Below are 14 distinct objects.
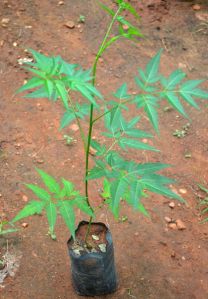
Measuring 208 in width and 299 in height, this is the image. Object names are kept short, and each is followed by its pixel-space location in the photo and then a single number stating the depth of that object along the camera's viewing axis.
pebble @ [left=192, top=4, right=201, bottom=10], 4.61
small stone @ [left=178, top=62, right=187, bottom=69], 4.06
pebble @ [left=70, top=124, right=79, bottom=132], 3.48
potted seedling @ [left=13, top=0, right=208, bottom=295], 1.55
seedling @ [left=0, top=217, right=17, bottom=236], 2.81
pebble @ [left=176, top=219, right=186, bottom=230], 2.93
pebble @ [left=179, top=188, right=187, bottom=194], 3.16
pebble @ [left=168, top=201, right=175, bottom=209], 3.05
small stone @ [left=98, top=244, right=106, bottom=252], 2.28
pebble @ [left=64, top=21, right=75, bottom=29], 4.28
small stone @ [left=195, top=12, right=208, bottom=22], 4.50
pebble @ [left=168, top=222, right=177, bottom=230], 2.94
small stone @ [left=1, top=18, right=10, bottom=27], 4.20
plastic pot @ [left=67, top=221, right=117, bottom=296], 2.26
